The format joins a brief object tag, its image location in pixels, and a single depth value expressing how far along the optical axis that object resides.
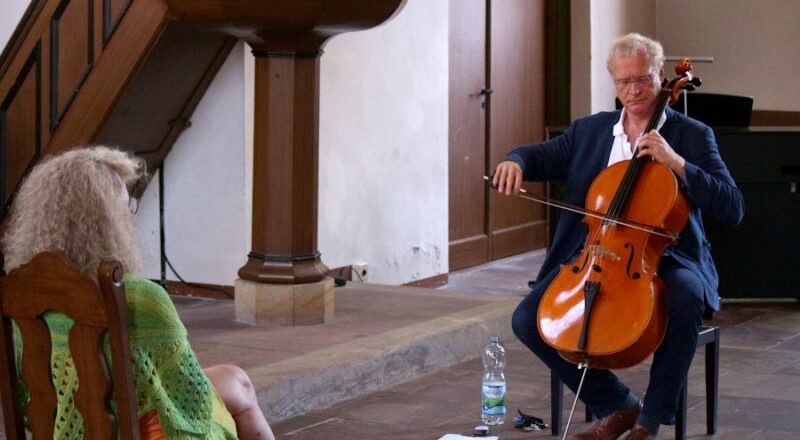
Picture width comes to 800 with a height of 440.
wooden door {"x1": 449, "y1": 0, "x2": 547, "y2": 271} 8.24
